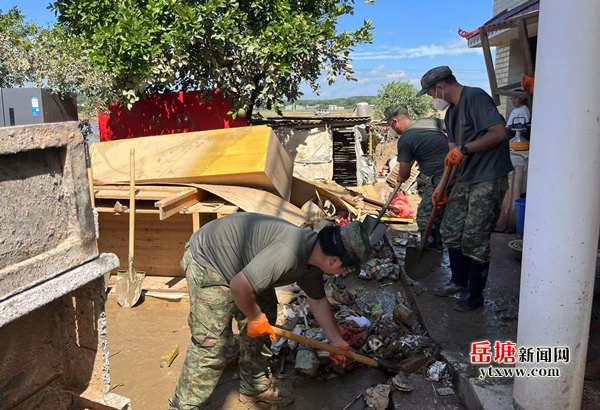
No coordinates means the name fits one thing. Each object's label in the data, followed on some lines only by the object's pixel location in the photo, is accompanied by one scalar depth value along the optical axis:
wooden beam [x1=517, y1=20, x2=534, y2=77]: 4.46
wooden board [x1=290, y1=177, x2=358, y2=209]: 7.69
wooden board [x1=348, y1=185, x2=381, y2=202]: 8.98
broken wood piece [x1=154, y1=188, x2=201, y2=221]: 4.94
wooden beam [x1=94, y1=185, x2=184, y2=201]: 5.43
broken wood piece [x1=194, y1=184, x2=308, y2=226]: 5.41
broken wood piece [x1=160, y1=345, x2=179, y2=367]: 4.21
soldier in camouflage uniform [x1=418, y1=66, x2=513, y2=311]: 3.77
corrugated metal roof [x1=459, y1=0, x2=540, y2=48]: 5.83
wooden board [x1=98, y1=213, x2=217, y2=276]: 5.93
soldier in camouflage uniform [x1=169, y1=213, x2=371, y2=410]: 2.52
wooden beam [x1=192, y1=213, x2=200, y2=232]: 5.26
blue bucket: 5.48
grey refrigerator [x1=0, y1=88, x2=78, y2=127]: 7.49
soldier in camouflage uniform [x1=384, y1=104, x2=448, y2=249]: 5.09
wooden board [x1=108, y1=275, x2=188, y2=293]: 5.77
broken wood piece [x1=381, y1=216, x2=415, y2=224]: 7.89
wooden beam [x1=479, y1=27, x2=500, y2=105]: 5.17
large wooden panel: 5.77
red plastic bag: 8.15
